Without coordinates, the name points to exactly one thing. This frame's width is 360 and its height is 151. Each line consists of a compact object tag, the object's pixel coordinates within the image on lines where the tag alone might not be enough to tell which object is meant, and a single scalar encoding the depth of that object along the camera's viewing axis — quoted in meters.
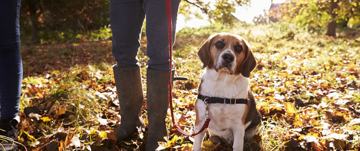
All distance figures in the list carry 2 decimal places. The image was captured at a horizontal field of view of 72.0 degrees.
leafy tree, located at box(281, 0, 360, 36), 14.96
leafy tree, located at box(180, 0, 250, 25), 11.73
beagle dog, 2.09
